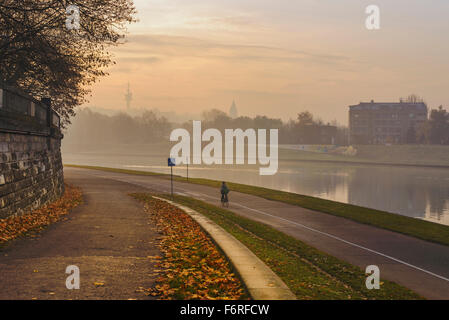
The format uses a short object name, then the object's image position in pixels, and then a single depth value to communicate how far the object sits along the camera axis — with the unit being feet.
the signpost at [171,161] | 95.45
